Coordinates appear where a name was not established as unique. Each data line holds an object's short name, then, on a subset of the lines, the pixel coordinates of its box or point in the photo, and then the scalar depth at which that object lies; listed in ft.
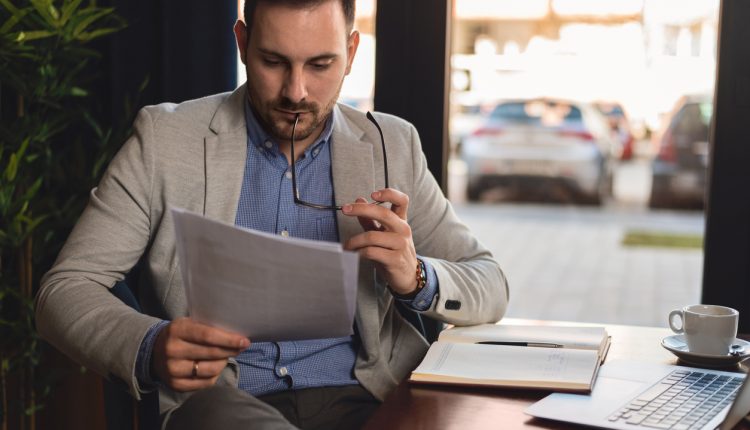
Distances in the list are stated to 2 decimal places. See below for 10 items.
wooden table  3.68
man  4.62
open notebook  4.13
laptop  3.53
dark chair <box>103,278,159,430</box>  4.60
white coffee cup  4.50
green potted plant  6.93
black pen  4.65
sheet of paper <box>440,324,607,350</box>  4.69
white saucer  4.44
